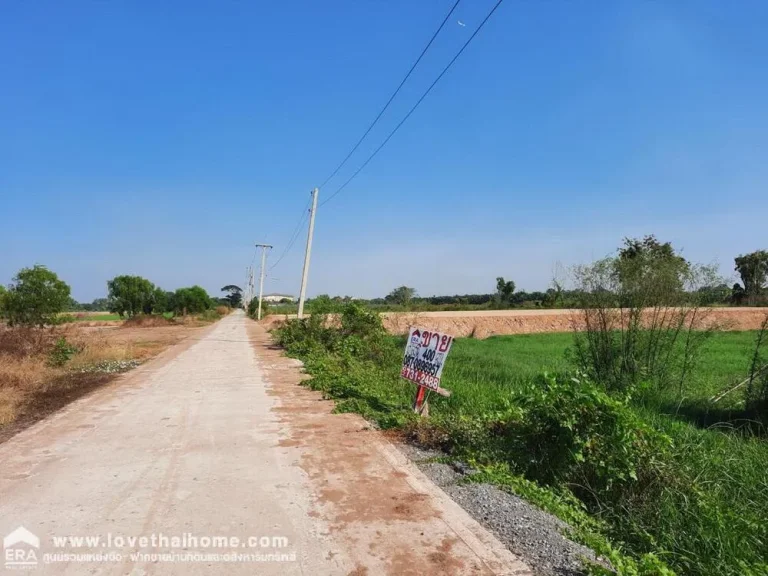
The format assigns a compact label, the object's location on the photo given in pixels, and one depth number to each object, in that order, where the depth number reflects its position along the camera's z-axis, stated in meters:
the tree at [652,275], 9.80
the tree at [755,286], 12.16
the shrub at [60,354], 12.70
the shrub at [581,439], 4.52
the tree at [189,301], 77.94
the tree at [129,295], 60.28
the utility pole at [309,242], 23.30
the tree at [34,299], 23.72
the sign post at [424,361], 6.88
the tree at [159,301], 64.12
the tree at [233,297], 144.93
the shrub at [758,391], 7.95
